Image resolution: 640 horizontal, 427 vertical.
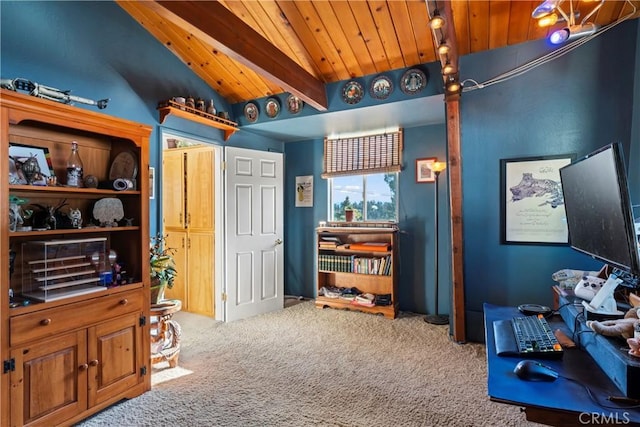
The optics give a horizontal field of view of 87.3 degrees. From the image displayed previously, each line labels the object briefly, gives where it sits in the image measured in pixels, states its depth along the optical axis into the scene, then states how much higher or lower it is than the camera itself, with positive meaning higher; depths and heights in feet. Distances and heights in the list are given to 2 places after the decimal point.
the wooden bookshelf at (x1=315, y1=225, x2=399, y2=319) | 13.03 -1.95
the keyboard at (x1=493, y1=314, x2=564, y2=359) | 3.96 -1.59
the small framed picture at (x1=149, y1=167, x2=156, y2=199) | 10.53 +1.11
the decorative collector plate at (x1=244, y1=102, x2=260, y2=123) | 13.08 +4.14
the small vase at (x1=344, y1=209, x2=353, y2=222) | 14.26 +0.07
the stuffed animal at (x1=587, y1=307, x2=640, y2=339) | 3.59 -1.25
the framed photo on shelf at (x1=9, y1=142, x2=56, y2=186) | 6.21 +1.15
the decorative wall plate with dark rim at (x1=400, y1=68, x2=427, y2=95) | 10.27 +4.16
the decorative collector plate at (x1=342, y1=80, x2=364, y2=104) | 11.14 +4.16
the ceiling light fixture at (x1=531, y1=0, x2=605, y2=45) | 6.84 +4.07
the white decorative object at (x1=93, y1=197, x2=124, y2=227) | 7.45 +0.17
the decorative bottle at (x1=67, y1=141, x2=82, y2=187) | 6.88 +1.05
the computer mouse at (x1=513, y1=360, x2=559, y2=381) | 3.45 -1.63
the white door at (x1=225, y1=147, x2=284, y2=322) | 12.75 -0.62
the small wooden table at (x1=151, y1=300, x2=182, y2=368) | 8.63 -3.08
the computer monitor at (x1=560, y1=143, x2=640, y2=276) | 3.71 +0.07
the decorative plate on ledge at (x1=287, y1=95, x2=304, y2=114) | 12.12 +4.10
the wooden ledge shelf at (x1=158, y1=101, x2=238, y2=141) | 10.55 +3.43
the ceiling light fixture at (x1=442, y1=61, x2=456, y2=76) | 8.70 +3.85
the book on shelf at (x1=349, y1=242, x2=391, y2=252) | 12.97 -1.19
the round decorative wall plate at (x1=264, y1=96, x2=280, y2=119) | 12.58 +4.16
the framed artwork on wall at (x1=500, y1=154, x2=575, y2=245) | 9.14 +0.38
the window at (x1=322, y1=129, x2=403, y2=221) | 13.84 +1.82
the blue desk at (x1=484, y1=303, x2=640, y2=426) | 2.95 -1.72
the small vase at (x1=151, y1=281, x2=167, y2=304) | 8.99 -1.97
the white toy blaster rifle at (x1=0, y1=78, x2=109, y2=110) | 6.30 +2.52
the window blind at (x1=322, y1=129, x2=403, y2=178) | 13.70 +2.64
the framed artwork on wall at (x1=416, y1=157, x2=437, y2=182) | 13.08 +1.80
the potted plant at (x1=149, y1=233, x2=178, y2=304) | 9.05 -1.51
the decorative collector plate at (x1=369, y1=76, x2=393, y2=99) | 10.71 +4.16
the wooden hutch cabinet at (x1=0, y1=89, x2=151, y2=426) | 5.69 -1.22
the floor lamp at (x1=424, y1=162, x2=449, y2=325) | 12.00 -1.59
